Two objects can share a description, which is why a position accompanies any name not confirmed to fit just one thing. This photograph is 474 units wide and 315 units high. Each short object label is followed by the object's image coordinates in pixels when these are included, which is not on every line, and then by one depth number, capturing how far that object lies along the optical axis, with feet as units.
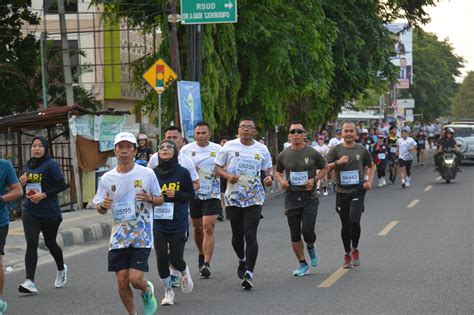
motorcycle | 104.04
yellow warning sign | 73.00
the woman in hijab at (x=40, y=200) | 36.88
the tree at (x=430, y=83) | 301.63
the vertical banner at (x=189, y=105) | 77.56
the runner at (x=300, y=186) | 38.78
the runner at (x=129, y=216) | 27.63
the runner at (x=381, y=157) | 106.01
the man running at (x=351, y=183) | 41.16
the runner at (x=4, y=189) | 31.24
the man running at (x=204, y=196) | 39.40
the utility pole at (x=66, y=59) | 96.68
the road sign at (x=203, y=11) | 80.38
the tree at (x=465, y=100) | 483.92
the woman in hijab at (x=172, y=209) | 33.30
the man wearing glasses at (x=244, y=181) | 36.94
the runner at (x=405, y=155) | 100.63
